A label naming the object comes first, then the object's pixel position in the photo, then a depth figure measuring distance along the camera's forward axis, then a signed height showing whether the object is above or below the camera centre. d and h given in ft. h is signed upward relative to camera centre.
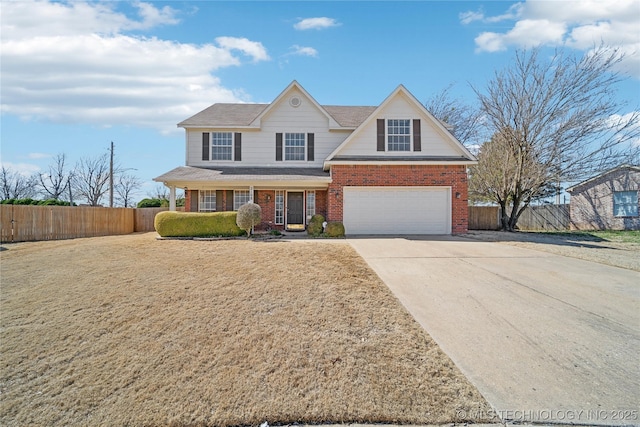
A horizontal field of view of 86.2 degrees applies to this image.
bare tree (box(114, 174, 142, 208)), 140.70 +5.84
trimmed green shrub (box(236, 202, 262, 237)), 42.39 -1.05
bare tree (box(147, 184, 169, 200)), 128.77 +5.51
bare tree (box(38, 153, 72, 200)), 120.67 +8.69
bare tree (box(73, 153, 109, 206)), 123.44 +7.55
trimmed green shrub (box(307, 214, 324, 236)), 47.32 -2.38
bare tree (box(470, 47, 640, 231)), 59.77 +14.01
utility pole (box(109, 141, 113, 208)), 89.65 +7.13
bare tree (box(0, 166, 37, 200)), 119.65 +6.95
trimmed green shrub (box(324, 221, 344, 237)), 46.03 -2.74
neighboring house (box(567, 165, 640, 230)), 71.26 +1.94
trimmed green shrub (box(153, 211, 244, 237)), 43.57 -2.13
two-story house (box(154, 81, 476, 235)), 50.01 +6.39
